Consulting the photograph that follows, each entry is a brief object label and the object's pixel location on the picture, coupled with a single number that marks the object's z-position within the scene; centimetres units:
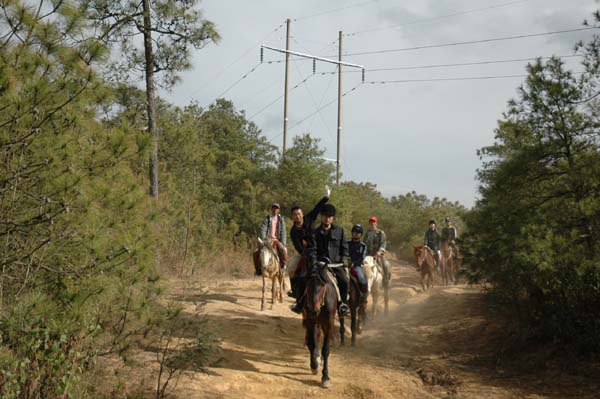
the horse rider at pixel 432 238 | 2041
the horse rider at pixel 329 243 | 943
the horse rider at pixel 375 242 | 1421
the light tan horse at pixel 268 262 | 1394
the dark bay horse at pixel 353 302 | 1144
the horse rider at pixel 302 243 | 923
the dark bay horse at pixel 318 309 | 871
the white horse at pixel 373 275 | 1302
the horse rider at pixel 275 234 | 1426
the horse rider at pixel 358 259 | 1152
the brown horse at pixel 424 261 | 1978
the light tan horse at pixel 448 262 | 2191
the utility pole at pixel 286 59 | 3214
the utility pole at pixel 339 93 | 3304
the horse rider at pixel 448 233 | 2148
